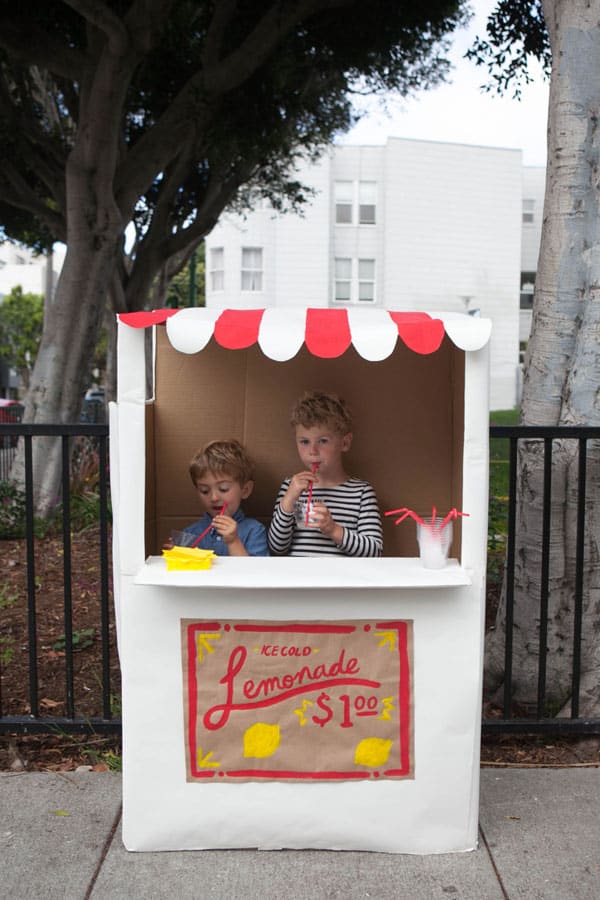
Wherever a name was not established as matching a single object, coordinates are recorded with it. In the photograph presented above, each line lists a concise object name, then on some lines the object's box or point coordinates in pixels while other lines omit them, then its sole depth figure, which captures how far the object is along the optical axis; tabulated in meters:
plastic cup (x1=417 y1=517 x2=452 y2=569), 2.70
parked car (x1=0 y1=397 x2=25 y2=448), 20.08
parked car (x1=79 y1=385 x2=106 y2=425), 22.19
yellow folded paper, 2.68
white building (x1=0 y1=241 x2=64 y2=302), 69.56
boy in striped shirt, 3.14
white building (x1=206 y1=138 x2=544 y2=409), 34.81
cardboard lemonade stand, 2.66
